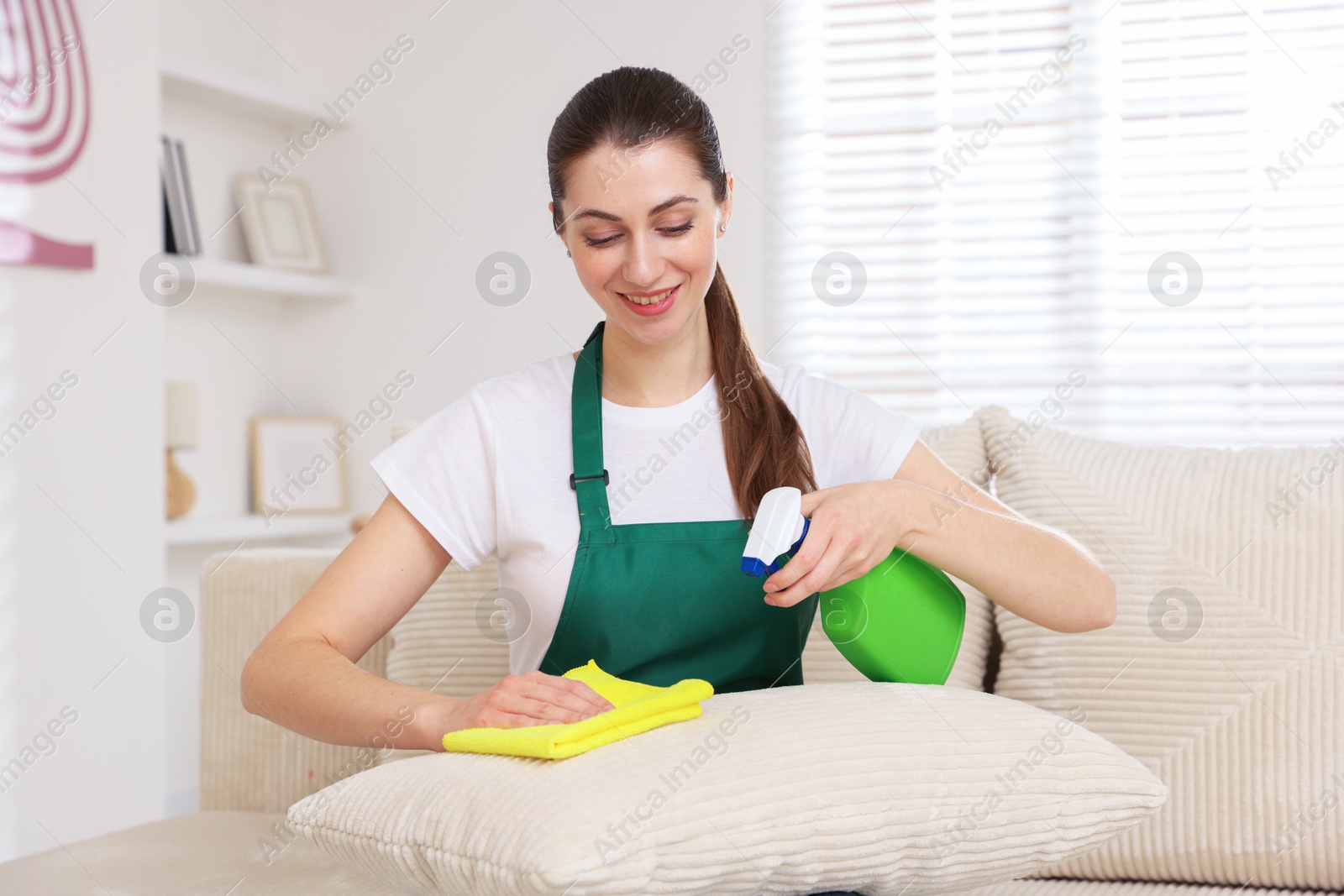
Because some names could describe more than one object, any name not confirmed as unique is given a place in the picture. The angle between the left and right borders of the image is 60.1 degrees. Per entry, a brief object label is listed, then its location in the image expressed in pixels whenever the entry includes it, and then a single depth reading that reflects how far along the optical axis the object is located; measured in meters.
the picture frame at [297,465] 3.33
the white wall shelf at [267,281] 2.99
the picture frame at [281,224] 3.30
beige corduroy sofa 1.22
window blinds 2.83
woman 1.13
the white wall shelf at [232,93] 2.92
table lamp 2.90
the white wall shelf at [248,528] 2.92
